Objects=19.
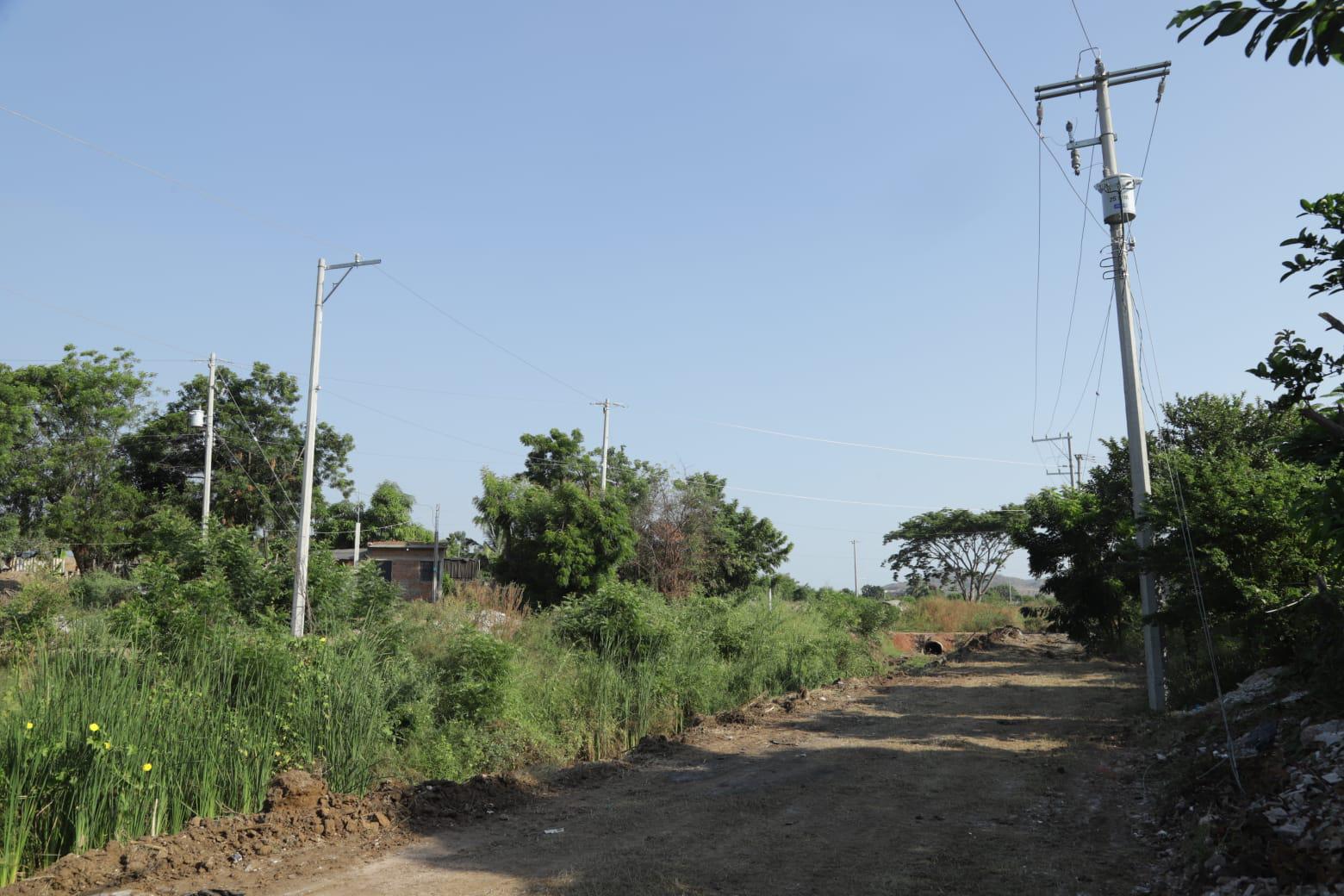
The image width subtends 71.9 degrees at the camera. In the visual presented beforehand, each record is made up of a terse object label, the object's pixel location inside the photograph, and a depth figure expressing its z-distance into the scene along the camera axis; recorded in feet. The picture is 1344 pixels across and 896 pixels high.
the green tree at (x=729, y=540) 115.65
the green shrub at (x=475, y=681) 36.83
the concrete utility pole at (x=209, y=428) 97.04
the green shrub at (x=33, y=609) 42.80
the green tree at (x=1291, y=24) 11.62
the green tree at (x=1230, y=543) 38.70
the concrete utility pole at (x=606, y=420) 129.70
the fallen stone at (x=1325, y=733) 23.32
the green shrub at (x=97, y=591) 61.31
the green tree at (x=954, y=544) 190.49
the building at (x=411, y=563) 145.28
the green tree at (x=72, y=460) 111.45
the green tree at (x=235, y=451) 125.29
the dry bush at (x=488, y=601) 55.31
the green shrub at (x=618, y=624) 49.55
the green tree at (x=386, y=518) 161.23
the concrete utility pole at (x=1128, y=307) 45.88
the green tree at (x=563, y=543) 92.68
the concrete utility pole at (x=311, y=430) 54.39
